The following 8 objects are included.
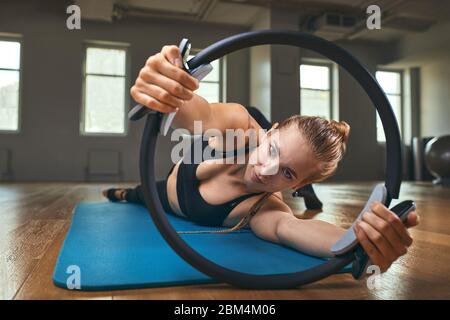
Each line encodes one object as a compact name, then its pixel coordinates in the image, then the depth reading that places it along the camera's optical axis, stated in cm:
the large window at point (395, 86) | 778
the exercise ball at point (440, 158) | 516
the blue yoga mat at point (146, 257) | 76
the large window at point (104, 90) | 638
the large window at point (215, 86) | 674
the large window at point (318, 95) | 674
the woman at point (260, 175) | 65
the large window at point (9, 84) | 606
